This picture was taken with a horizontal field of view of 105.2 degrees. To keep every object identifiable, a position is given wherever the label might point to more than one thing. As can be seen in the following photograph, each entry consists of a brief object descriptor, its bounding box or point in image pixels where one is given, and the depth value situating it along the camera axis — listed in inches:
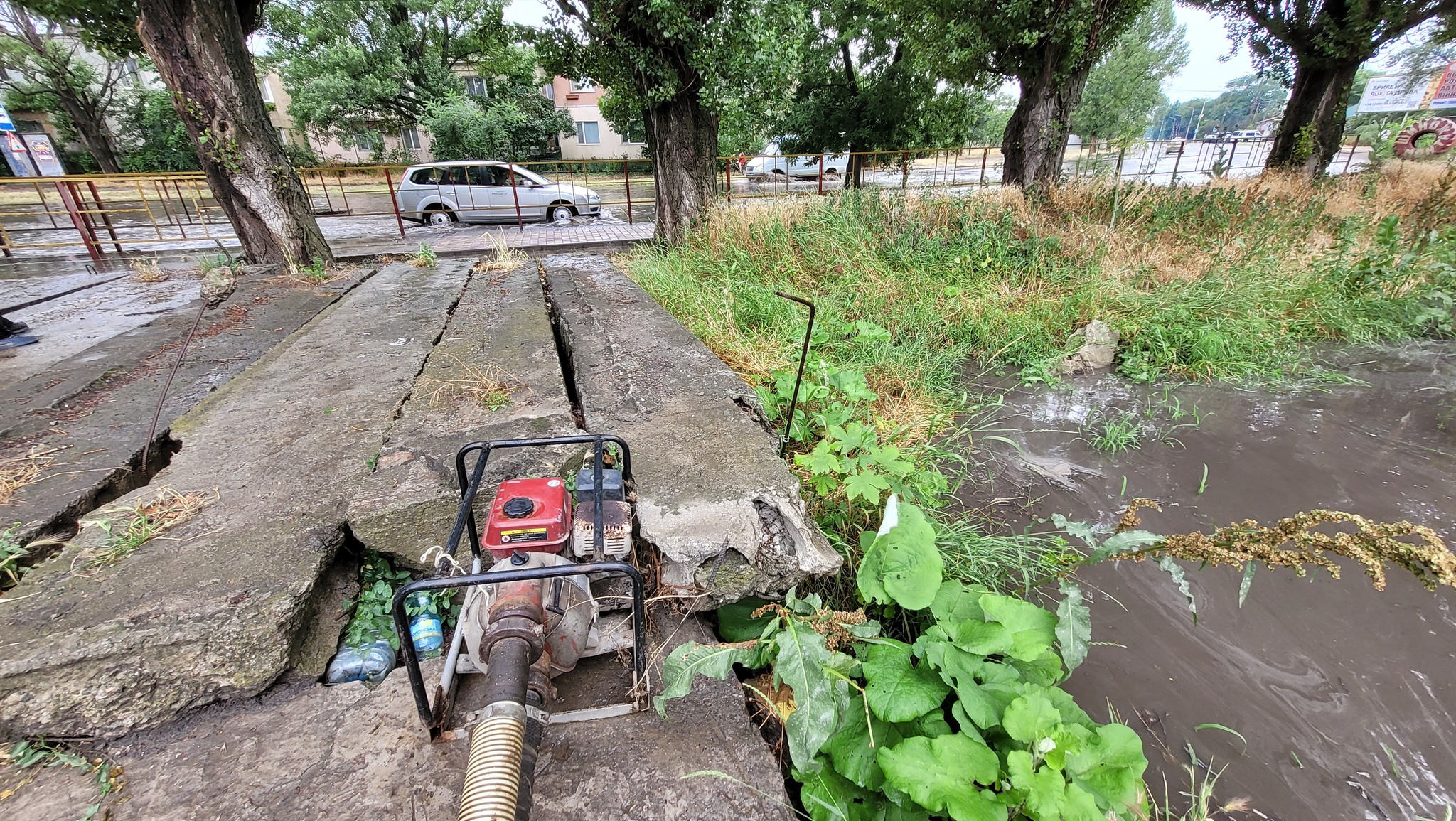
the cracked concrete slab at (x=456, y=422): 70.5
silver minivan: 443.2
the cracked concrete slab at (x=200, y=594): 51.2
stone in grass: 165.9
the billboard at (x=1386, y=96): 830.5
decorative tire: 534.6
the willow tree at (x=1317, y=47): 344.8
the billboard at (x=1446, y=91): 820.6
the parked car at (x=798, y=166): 645.5
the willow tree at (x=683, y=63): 218.7
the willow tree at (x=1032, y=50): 264.7
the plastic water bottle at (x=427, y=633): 65.2
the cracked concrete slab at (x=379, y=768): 45.6
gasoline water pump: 40.1
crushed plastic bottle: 60.4
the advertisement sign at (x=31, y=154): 391.9
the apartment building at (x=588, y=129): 1120.8
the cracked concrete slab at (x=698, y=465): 65.2
